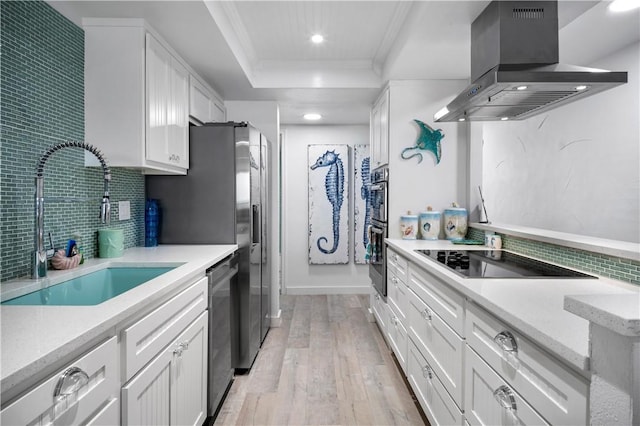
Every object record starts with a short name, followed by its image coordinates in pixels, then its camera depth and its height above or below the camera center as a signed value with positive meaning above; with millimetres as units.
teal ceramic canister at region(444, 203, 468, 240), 3010 -105
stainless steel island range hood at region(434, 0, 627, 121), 1733 +732
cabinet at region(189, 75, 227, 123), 2715 +856
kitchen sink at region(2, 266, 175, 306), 1338 -323
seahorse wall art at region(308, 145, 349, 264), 4938 +61
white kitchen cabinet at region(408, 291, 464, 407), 1600 -670
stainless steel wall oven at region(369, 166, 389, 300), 3236 -168
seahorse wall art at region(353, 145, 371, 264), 4945 +128
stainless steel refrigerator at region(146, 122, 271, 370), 2551 +86
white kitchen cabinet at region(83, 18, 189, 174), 1970 +631
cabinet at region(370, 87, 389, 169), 3254 +752
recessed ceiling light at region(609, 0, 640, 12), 2100 +1180
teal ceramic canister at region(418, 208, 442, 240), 3057 -115
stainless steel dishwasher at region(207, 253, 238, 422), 2041 -723
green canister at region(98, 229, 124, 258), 2057 -188
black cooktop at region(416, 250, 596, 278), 1619 -275
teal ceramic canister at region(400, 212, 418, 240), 3066 -141
